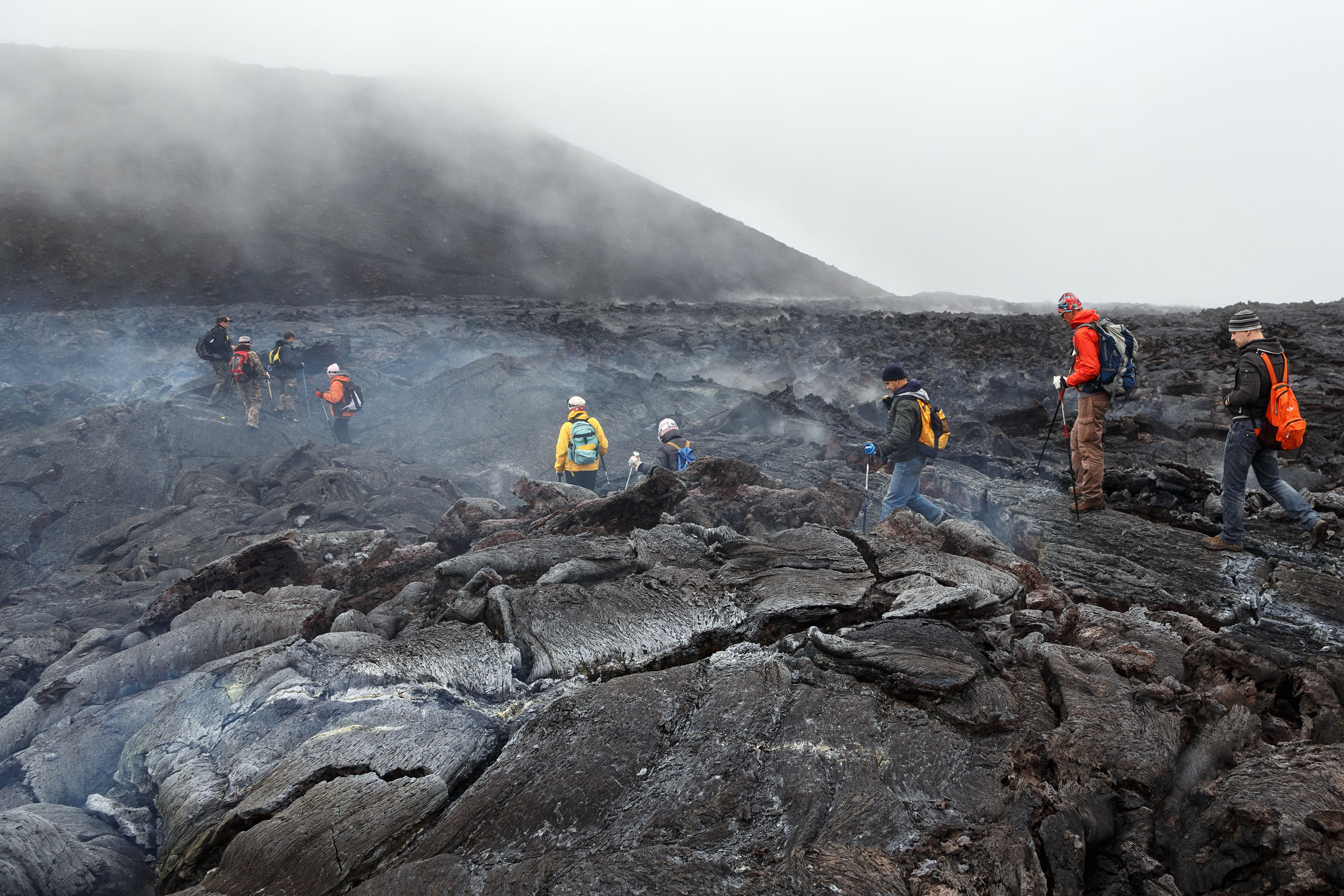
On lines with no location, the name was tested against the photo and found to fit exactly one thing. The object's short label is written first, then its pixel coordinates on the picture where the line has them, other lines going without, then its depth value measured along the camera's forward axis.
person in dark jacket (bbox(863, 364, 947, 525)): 7.78
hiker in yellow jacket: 10.91
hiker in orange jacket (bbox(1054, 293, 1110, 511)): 8.02
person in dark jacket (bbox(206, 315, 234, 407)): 16.84
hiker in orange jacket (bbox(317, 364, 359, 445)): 15.70
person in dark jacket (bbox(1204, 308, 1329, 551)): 6.52
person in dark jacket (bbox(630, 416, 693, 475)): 10.23
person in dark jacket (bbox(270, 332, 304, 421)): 18.22
